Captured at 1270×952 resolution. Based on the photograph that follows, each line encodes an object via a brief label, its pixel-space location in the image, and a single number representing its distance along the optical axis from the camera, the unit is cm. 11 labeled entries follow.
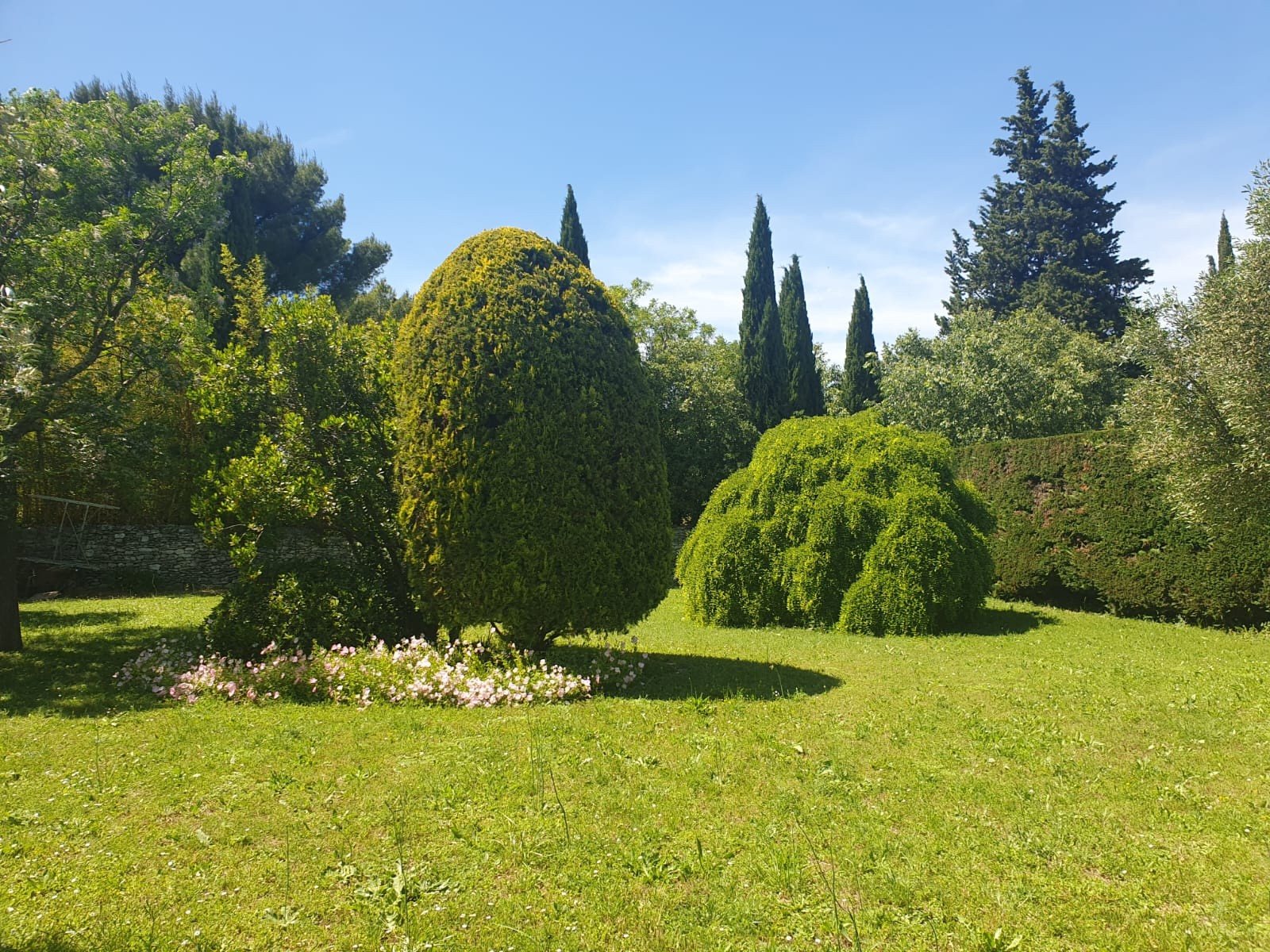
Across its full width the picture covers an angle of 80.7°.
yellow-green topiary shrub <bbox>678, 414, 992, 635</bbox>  1135
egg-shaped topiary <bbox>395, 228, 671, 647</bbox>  694
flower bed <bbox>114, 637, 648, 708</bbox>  668
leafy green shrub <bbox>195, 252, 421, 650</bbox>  806
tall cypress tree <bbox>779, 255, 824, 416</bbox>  2988
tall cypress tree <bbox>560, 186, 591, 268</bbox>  2770
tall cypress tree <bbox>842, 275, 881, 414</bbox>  3256
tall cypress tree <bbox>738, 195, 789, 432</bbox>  2912
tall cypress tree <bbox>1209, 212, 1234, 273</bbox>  3597
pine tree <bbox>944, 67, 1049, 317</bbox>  3325
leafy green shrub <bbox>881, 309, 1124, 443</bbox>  2414
